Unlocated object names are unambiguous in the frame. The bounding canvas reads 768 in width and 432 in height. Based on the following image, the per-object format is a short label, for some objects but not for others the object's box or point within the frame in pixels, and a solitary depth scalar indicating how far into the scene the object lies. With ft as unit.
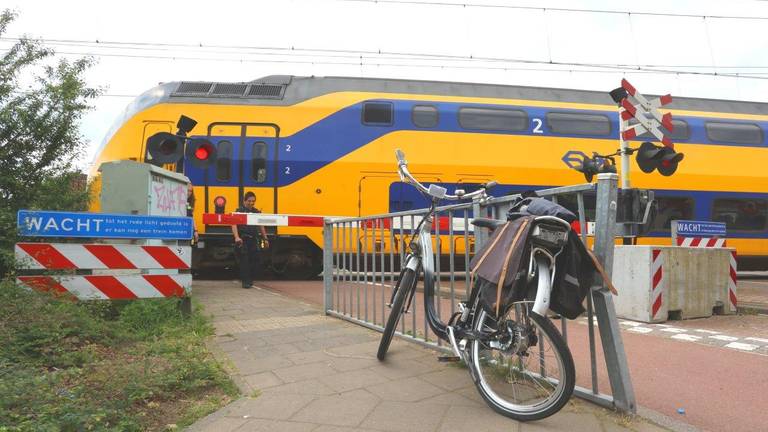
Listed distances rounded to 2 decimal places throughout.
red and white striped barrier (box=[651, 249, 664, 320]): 21.35
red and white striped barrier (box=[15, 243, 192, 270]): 15.87
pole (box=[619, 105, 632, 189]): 27.22
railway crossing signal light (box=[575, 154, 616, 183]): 27.09
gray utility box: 18.25
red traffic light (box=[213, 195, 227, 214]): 32.35
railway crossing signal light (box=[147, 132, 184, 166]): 23.04
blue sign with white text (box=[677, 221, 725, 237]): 29.68
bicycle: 8.23
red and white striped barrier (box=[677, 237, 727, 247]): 29.30
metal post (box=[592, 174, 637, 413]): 8.95
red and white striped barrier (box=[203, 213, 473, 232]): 29.32
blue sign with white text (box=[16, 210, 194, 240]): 16.03
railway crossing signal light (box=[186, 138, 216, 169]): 25.26
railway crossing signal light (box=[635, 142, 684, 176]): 26.94
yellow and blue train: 33.09
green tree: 20.79
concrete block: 21.56
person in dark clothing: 28.50
